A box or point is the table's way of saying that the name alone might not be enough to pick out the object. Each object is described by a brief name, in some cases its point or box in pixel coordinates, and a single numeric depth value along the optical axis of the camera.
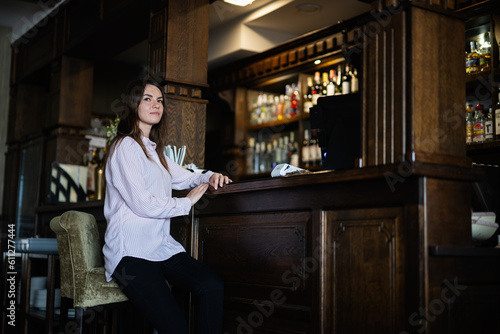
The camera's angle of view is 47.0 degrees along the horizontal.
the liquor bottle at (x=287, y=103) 5.59
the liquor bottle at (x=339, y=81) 4.99
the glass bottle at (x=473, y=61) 3.88
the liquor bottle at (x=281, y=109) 5.67
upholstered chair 2.46
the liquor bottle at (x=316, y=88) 5.17
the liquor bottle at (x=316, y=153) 5.07
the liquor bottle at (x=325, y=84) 5.10
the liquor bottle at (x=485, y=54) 3.86
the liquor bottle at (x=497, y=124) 3.70
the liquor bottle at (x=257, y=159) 5.92
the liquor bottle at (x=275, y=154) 5.68
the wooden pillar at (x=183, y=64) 3.71
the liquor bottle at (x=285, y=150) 5.61
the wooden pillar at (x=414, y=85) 1.96
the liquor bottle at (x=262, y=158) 5.87
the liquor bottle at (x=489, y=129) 3.76
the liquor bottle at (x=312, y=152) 5.12
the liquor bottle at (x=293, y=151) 5.43
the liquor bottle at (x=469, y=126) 3.92
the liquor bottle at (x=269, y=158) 5.80
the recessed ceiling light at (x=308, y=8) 4.87
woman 2.23
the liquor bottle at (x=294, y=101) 5.49
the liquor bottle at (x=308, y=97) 5.27
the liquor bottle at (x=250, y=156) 6.00
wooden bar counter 1.82
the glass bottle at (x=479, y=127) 3.84
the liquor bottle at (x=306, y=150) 5.20
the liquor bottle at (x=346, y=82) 4.88
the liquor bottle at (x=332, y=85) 5.03
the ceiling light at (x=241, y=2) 4.30
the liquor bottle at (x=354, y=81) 4.73
